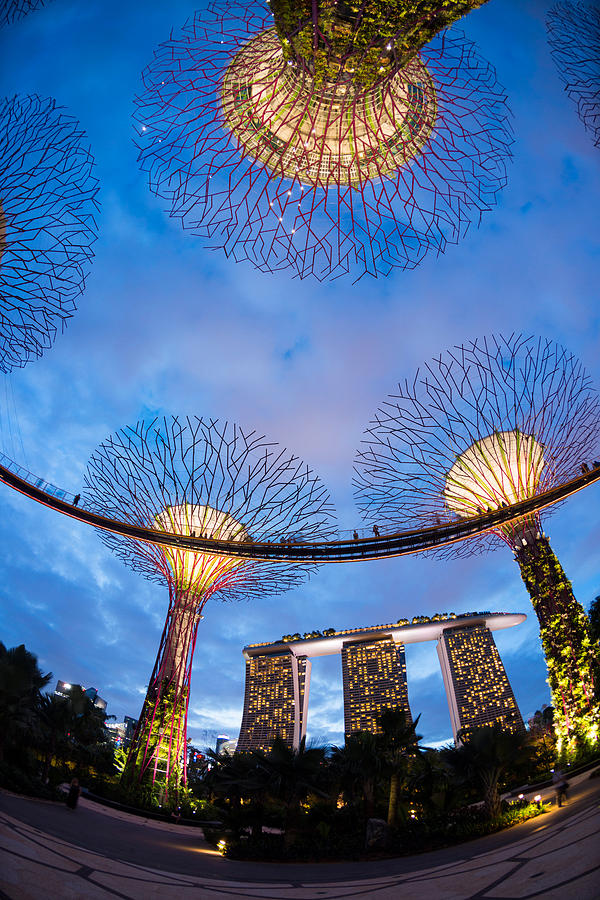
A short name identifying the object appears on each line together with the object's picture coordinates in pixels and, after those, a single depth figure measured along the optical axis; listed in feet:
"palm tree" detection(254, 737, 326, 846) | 53.67
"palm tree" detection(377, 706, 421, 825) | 56.04
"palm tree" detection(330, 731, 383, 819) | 59.47
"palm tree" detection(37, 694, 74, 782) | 79.87
